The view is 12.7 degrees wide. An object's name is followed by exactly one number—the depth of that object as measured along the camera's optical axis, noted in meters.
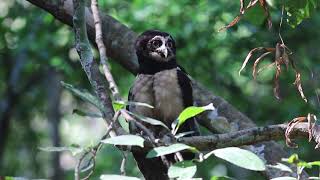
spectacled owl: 9.57
